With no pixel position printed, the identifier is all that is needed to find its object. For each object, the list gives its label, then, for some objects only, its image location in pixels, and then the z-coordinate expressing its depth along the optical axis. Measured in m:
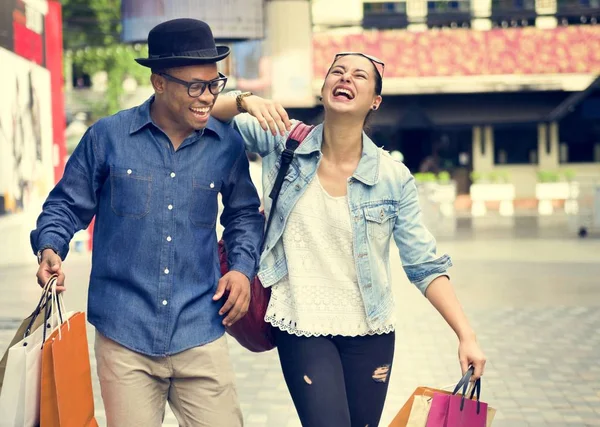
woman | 3.48
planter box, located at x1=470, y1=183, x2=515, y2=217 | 27.08
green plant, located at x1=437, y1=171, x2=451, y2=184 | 23.31
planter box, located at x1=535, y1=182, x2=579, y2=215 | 26.80
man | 3.25
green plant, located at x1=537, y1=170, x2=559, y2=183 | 27.75
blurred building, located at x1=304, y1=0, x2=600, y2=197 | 28.81
